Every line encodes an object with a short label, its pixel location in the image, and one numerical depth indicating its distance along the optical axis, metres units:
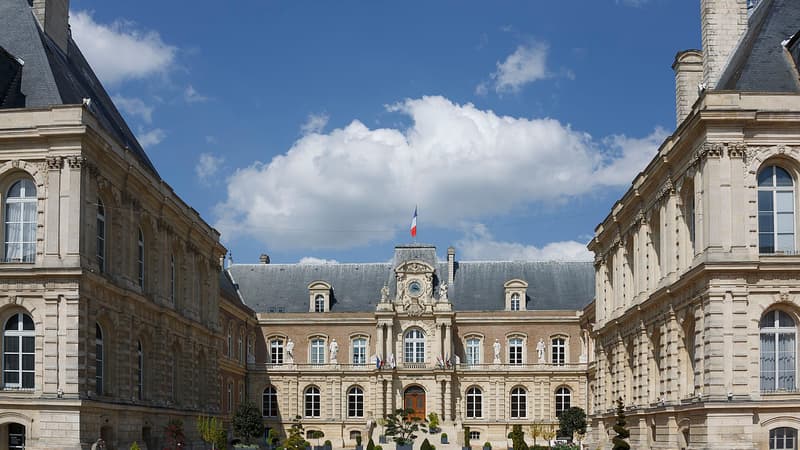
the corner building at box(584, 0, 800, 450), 27.89
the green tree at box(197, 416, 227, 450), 40.41
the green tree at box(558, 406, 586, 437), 57.09
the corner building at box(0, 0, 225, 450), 29.39
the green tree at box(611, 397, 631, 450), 30.52
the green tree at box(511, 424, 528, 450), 44.03
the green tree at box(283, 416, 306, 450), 41.29
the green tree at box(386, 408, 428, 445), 56.16
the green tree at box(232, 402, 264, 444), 52.34
